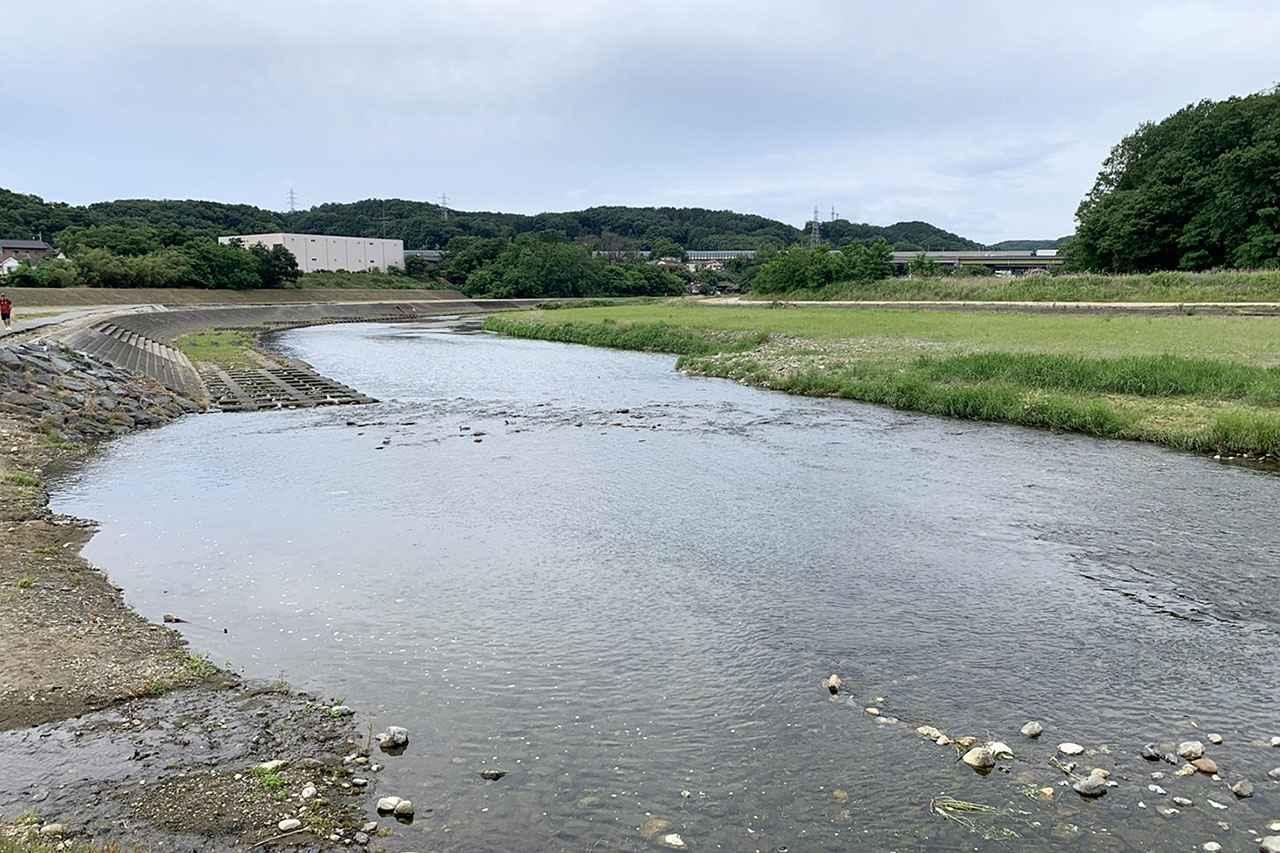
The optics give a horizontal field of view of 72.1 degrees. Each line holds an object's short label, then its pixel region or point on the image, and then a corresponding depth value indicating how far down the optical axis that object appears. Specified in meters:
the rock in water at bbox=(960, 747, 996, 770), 6.98
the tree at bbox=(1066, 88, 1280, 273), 67.12
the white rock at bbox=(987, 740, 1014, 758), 7.15
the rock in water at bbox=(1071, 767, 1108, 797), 6.57
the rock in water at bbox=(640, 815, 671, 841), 6.14
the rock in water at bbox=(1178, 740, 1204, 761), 7.08
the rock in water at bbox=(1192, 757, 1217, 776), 6.86
